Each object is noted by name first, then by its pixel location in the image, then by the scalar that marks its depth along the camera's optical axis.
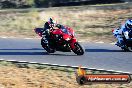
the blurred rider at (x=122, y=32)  18.58
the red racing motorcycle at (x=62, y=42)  17.91
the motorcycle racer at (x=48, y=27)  18.25
